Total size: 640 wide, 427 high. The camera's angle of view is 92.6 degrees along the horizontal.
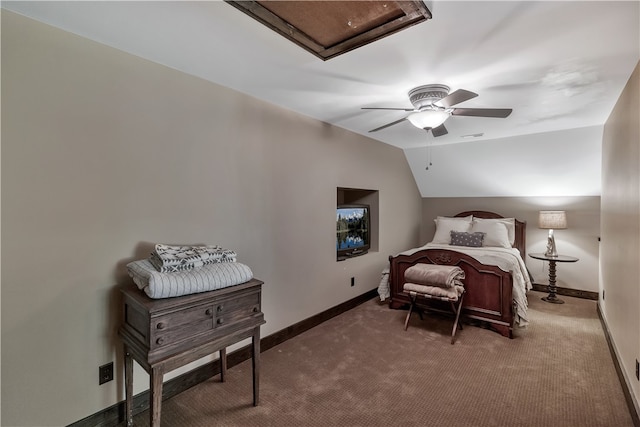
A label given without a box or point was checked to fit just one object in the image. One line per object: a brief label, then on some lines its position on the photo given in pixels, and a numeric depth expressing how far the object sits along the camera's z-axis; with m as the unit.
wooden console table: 1.62
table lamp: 4.30
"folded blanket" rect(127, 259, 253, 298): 1.70
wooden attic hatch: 1.43
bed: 3.20
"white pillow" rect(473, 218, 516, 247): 4.66
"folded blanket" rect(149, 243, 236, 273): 1.84
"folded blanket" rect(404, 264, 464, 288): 3.13
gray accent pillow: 4.57
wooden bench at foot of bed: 3.17
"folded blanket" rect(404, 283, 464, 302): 3.07
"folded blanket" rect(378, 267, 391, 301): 4.07
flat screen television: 3.91
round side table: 4.21
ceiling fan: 2.33
